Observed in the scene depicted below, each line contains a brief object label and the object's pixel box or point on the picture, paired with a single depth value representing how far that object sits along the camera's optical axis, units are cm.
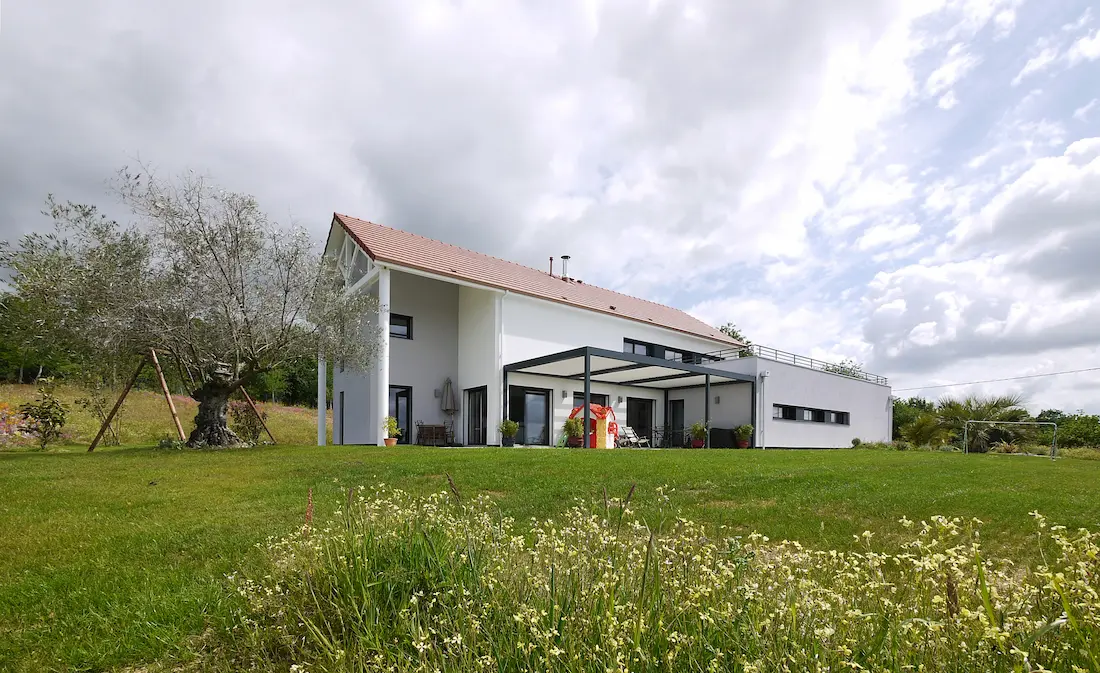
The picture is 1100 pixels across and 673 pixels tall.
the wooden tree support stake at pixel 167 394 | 1392
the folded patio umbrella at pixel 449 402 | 1988
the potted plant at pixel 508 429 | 1770
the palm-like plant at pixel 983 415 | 2155
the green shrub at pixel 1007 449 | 2042
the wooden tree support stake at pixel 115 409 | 1368
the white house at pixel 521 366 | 1822
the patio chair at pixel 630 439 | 2142
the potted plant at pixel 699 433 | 2184
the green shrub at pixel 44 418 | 1404
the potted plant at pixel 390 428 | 1602
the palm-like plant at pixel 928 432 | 2300
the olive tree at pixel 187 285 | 1216
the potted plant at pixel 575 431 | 1897
